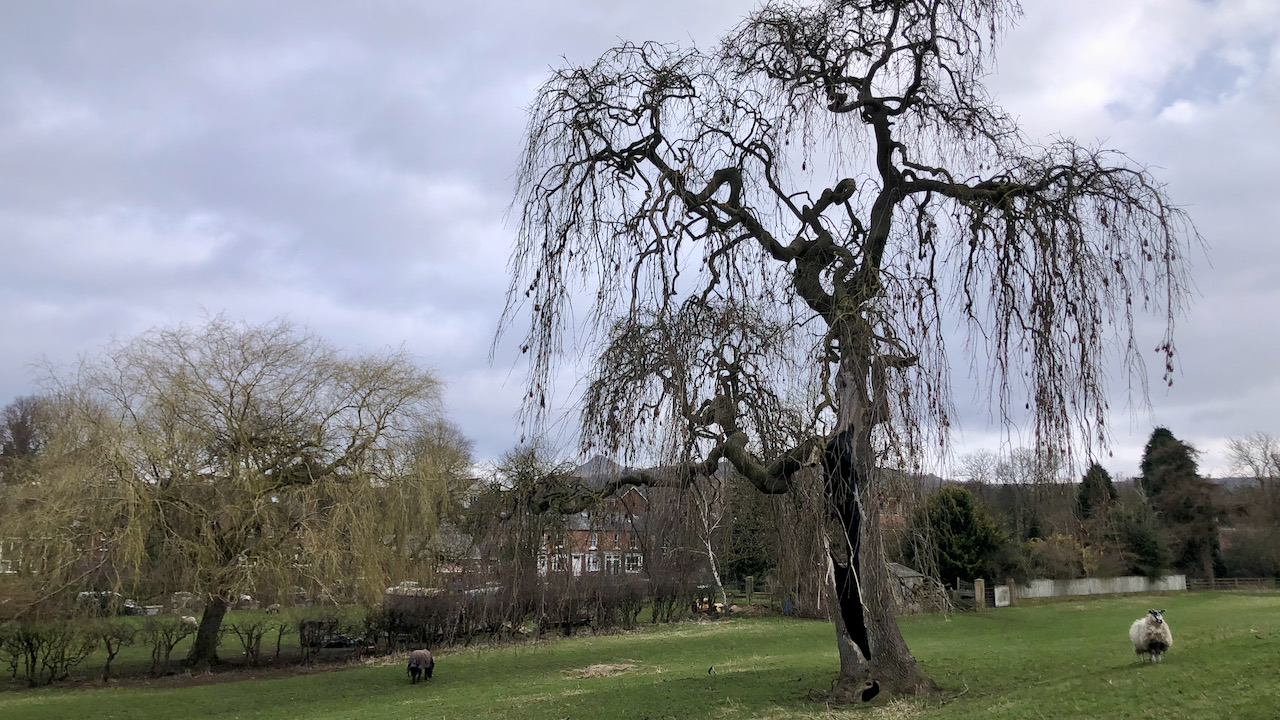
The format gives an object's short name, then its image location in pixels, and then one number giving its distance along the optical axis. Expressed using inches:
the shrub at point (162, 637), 720.3
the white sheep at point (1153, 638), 395.9
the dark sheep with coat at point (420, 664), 618.5
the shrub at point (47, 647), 650.2
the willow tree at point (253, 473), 663.1
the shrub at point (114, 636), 683.4
